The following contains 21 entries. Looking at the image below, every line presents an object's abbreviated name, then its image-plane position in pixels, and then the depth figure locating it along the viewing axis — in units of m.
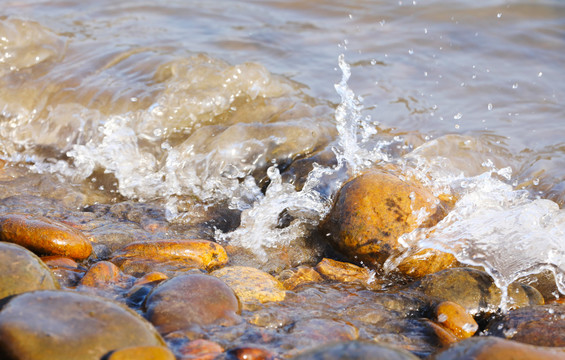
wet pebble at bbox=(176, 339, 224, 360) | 2.14
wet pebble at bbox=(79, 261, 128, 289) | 2.72
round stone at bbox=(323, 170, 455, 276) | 3.35
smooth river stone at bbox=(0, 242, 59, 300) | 2.19
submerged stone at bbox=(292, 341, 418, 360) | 1.78
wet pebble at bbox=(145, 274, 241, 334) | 2.33
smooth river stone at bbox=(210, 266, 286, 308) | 2.81
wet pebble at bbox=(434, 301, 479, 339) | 2.72
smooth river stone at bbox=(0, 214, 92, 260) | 2.84
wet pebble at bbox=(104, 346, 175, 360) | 1.85
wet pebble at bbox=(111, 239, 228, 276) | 3.00
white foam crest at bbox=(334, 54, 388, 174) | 4.28
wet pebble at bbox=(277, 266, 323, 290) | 3.14
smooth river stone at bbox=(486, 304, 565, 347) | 2.57
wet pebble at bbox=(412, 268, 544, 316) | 2.93
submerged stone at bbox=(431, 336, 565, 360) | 2.02
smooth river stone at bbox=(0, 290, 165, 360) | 1.83
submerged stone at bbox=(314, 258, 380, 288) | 3.25
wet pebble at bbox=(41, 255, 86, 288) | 2.74
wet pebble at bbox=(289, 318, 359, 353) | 2.42
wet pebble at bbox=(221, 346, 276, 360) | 2.19
